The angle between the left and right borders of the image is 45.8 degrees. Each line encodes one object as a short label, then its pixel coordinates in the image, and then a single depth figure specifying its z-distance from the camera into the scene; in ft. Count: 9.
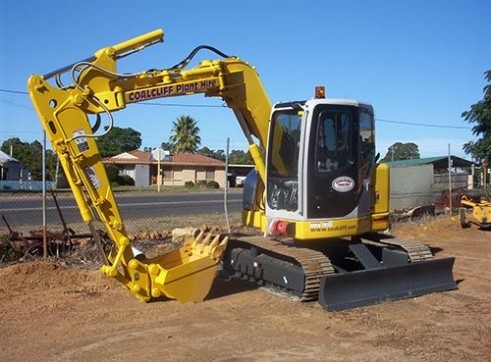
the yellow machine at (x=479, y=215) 52.39
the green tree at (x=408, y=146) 351.38
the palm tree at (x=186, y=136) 269.44
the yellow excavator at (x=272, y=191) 22.79
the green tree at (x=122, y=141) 250.33
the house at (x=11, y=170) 160.35
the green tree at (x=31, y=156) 139.33
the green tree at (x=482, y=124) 81.71
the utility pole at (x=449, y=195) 59.09
